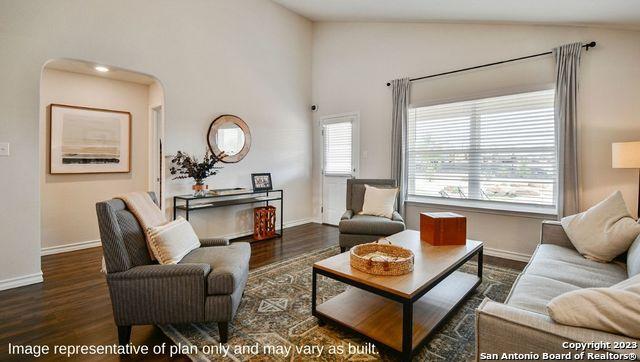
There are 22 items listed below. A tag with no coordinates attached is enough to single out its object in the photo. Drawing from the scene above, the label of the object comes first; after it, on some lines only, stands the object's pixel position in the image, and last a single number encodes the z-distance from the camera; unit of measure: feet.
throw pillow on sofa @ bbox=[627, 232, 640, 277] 5.71
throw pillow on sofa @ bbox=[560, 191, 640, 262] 6.88
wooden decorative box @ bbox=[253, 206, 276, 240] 14.80
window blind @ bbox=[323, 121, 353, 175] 17.42
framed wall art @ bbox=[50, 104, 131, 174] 13.06
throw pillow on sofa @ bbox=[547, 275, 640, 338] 3.26
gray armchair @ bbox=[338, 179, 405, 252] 11.46
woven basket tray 6.25
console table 12.69
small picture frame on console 15.67
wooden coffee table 5.65
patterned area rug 5.87
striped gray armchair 5.99
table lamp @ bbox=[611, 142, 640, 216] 8.42
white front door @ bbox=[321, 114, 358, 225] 17.20
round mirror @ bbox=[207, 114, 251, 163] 14.21
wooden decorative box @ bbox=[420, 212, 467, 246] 8.43
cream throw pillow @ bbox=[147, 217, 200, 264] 6.55
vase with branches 12.77
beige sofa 3.36
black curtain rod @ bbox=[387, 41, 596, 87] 10.28
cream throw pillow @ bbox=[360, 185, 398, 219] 12.61
